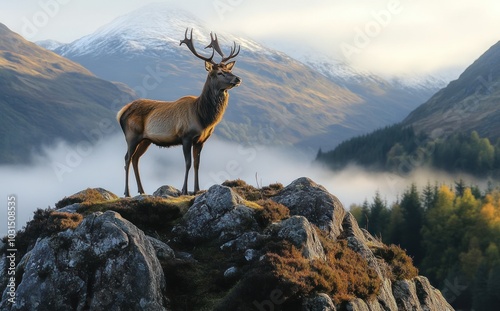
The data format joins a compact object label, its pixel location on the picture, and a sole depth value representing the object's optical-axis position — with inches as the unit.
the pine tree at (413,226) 4738.4
